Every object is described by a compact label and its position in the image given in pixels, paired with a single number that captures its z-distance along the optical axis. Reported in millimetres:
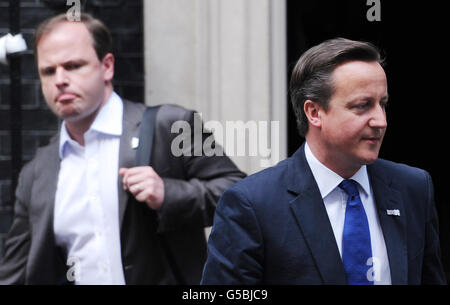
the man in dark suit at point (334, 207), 3197
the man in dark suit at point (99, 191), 4633
